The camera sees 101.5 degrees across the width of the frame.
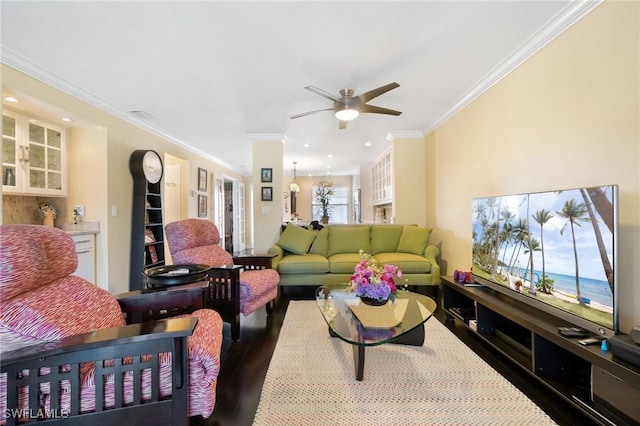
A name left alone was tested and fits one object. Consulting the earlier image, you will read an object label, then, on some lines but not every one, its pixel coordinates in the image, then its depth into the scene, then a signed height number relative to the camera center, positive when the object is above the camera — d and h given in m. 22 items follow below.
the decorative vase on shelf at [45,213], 2.94 +0.01
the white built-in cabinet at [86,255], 2.91 -0.47
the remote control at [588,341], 1.37 -0.69
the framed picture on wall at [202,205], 5.66 +0.18
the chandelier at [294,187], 7.93 +0.78
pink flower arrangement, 2.04 -0.55
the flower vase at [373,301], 2.10 -0.72
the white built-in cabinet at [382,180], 5.08 +0.69
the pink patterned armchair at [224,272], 2.42 -0.62
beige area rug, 1.43 -1.12
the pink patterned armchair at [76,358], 1.00 -0.59
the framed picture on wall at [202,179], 5.65 +0.75
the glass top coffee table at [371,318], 1.66 -0.78
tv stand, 1.21 -0.90
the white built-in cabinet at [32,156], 2.49 +0.61
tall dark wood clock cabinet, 3.55 -0.01
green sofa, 3.41 -0.59
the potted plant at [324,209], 5.06 +0.07
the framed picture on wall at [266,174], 4.44 +0.66
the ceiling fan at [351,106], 2.56 +1.08
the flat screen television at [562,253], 1.36 -0.27
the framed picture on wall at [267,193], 4.44 +0.33
